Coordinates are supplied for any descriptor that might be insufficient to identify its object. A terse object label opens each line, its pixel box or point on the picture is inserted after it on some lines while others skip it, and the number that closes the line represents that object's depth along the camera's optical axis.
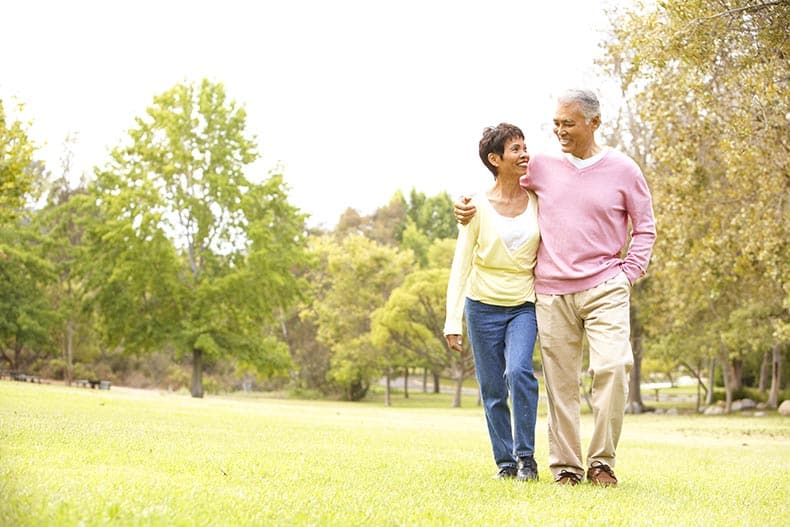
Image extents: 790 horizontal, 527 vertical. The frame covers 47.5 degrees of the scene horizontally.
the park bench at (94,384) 36.94
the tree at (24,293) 39.69
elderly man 5.79
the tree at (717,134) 11.66
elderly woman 6.03
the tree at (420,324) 42.76
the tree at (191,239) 34.38
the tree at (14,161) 21.53
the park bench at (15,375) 38.12
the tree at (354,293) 47.34
